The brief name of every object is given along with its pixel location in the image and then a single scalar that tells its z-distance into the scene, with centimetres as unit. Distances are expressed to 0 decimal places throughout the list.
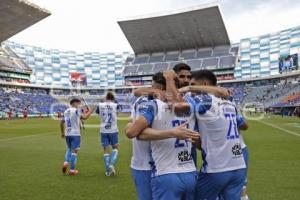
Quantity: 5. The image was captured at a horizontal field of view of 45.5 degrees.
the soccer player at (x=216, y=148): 412
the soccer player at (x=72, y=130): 1072
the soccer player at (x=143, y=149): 362
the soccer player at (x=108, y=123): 1038
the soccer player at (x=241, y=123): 494
